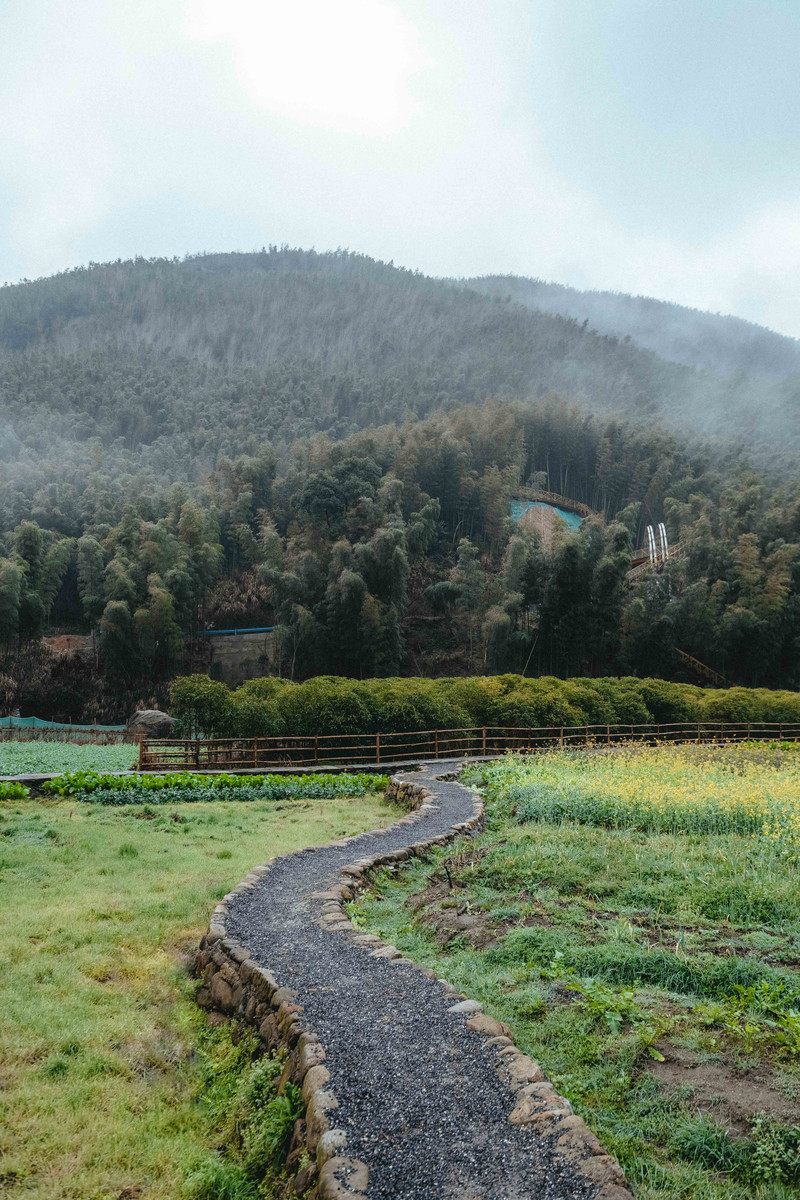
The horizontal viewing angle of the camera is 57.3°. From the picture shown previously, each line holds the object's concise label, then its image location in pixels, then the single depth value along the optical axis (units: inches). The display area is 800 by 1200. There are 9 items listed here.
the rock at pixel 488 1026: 149.3
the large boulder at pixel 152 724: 1116.5
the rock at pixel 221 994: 195.7
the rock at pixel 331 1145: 115.3
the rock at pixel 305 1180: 115.3
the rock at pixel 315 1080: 133.6
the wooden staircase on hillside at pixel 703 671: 1451.8
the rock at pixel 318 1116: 121.9
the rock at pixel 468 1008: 161.6
